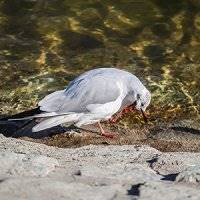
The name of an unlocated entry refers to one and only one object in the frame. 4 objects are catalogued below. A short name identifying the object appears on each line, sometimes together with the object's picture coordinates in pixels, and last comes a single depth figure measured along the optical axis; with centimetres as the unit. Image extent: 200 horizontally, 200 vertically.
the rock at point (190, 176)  1073
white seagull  1578
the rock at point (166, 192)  980
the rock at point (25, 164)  1107
